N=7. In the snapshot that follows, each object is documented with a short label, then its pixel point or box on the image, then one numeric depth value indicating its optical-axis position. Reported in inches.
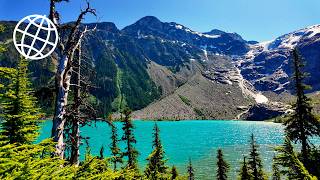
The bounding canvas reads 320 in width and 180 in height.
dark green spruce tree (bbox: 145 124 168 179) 693.3
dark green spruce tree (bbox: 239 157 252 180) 1408.7
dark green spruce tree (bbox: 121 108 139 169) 1301.8
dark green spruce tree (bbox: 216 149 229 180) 1590.6
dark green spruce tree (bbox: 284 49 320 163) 830.2
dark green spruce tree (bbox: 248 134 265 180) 1369.0
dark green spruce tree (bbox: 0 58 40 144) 607.4
